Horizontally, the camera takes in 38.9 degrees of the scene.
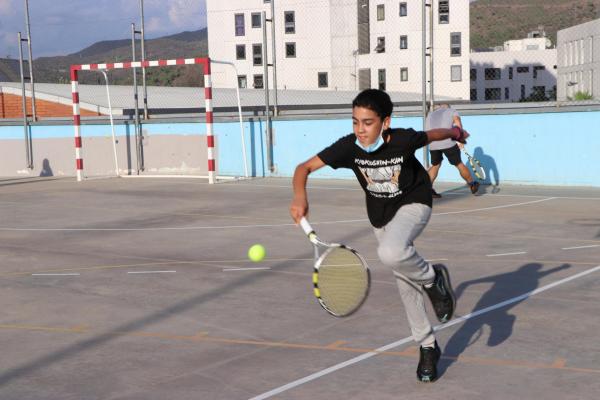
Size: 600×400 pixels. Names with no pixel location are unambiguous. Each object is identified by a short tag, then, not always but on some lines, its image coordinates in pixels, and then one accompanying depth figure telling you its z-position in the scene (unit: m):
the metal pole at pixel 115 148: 24.44
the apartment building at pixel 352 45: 60.53
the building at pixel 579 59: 61.09
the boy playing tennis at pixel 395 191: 5.44
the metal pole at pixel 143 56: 24.27
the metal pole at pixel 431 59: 19.36
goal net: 22.95
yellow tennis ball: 7.00
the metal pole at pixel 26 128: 25.40
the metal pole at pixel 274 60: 21.91
